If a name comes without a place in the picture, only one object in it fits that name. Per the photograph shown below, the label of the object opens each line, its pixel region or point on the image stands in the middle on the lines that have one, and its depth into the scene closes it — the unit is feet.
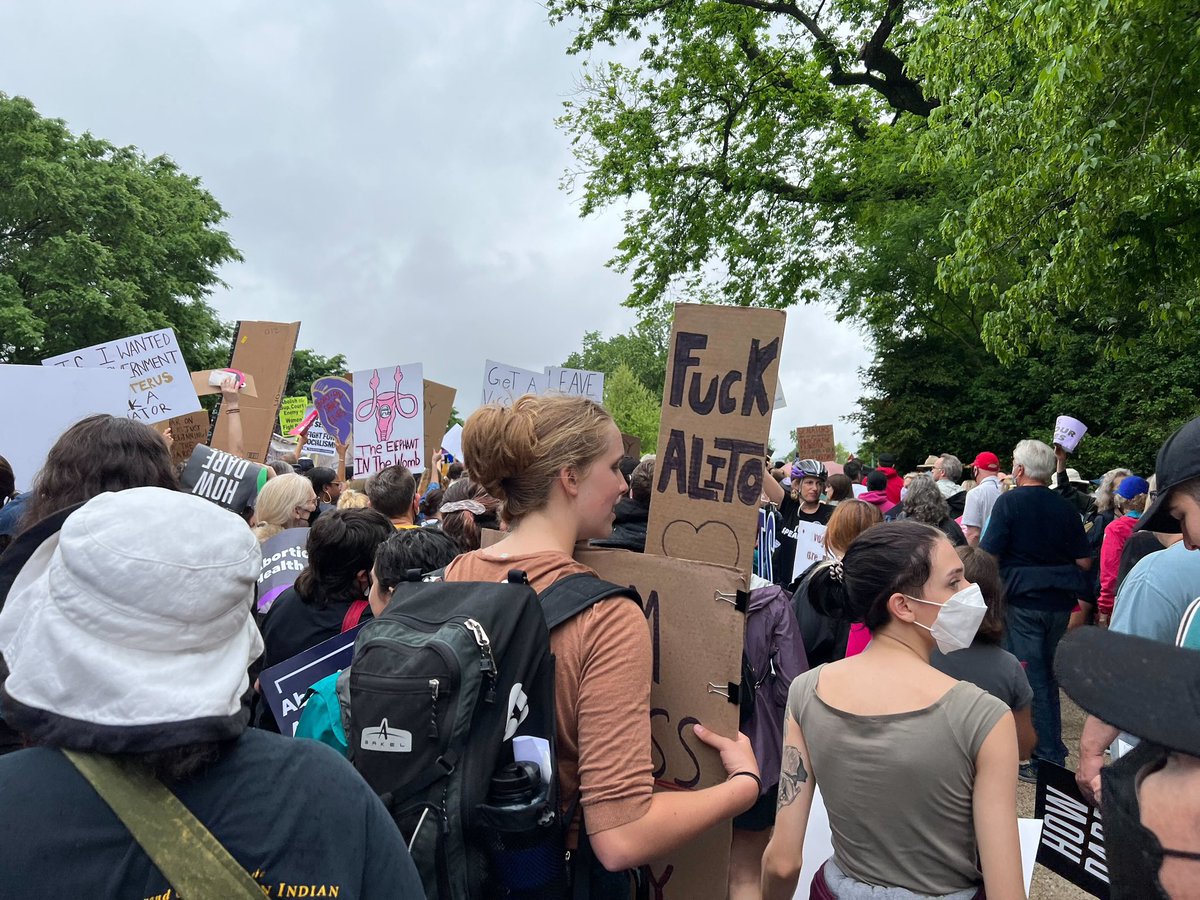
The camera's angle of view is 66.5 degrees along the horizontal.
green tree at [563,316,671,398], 243.60
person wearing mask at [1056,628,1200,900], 3.03
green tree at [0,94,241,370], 86.17
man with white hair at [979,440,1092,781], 19.58
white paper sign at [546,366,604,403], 27.48
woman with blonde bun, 5.43
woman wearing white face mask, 6.61
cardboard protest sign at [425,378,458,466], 28.04
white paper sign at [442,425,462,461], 35.99
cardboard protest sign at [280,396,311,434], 51.69
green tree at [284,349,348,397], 153.89
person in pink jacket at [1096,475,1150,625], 20.84
